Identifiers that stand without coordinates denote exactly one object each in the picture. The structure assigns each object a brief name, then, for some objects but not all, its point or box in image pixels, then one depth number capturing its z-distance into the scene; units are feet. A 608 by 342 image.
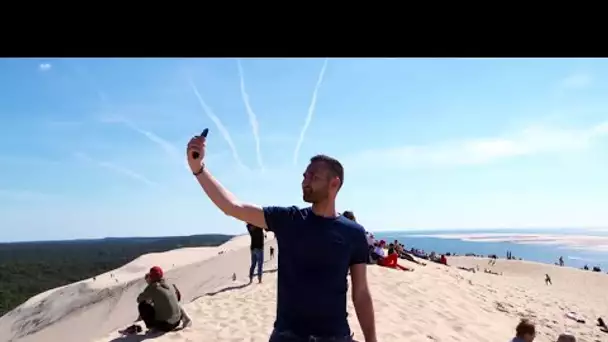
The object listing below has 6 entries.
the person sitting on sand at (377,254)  51.49
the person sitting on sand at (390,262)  51.34
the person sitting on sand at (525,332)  21.47
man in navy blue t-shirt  10.18
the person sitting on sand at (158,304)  26.91
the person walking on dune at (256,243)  40.16
